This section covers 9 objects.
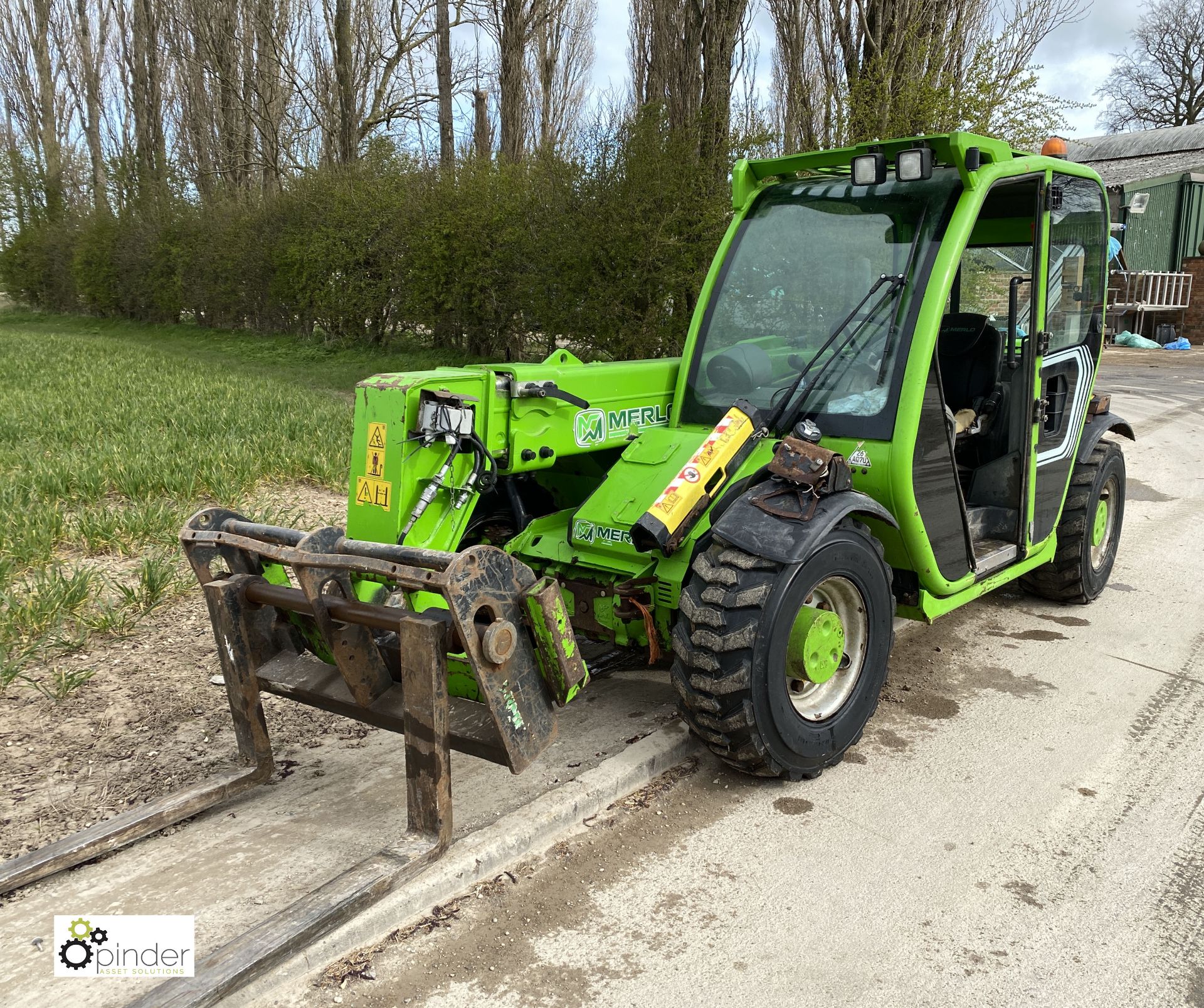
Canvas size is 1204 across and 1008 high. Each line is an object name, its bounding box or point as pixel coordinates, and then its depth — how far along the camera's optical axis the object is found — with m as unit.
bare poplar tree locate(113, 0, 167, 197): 29.12
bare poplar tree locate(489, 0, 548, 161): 18.17
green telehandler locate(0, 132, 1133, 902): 2.98
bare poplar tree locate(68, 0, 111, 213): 34.47
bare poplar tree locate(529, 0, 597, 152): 26.61
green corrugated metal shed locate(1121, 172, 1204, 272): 24.72
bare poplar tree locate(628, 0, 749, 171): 11.57
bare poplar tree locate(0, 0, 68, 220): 35.12
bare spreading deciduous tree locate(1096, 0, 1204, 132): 43.72
